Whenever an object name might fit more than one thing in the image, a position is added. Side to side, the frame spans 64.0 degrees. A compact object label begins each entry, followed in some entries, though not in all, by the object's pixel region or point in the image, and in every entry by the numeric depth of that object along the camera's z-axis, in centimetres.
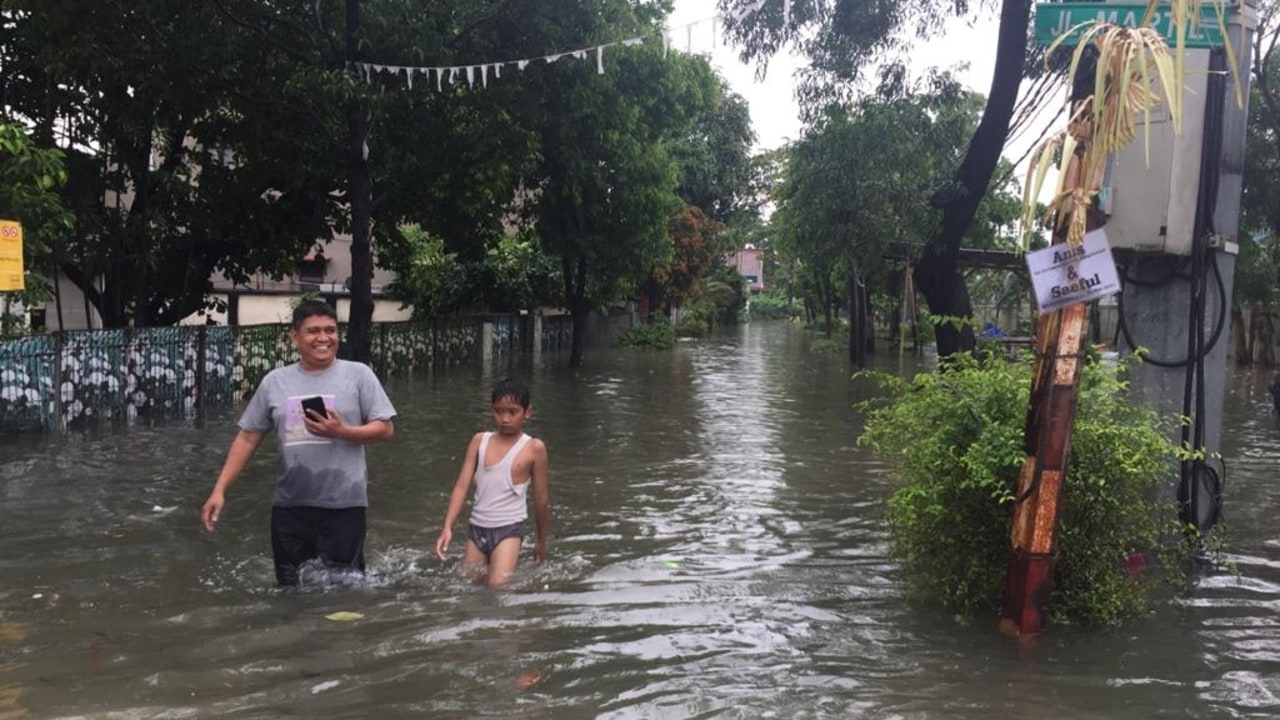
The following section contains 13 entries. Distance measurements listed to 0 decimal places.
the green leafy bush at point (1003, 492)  479
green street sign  561
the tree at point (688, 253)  4019
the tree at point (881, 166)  1266
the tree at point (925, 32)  1034
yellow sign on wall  825
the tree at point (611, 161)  1551
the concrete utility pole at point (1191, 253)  597
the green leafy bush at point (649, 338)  3884
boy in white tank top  547
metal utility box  604
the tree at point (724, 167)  4306
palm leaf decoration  422
